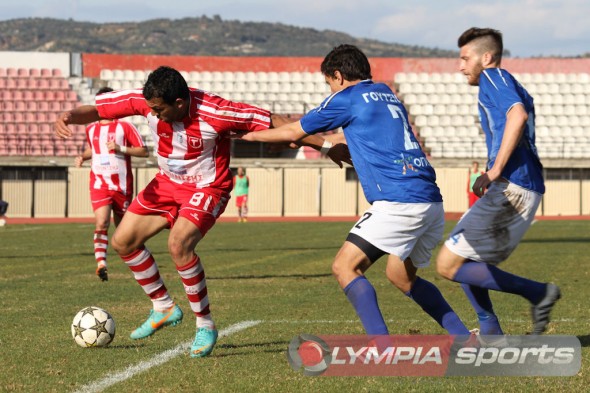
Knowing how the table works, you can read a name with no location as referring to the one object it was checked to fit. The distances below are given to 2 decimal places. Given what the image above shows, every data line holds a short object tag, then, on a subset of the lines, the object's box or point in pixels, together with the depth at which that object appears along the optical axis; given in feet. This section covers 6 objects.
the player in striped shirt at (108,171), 72.56
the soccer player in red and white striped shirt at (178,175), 38.19
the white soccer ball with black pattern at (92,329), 38.61
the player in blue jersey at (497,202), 34.83
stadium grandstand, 216.74
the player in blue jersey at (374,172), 32.84
